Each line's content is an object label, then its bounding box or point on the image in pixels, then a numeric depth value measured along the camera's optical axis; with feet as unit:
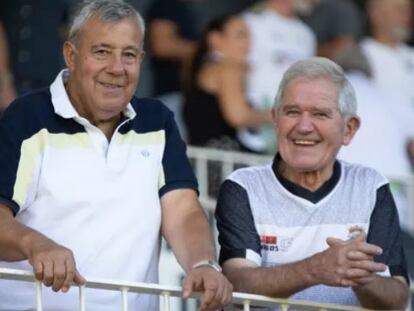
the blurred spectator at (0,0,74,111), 44.84
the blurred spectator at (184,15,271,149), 48.18
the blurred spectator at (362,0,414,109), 50.61
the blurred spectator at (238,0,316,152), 48.66
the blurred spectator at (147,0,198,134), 47.90
